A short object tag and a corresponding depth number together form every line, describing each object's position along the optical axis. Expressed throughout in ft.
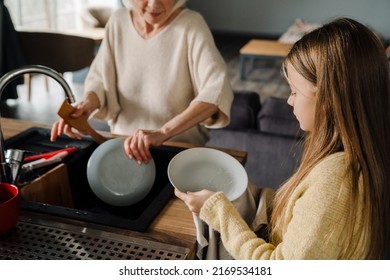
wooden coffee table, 17.22
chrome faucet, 3.29
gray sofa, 6.17
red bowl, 2.85
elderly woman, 4.48
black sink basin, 3.35
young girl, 2.46
